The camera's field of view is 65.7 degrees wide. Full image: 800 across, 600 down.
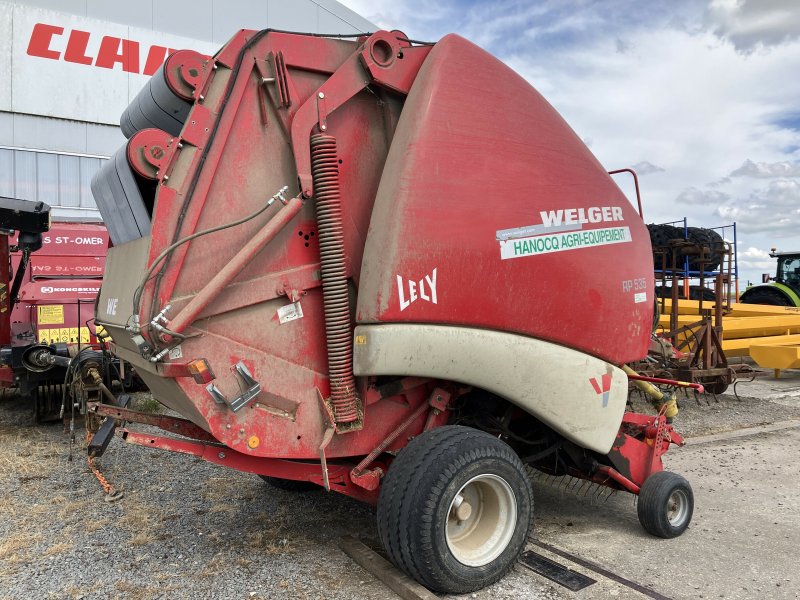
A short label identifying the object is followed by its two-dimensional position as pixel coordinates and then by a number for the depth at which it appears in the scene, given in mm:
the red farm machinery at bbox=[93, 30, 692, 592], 2910
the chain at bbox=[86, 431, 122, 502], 4214
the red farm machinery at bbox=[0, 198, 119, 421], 6180
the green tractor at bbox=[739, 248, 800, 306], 15398
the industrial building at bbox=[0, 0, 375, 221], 14000
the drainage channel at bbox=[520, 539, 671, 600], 3148
